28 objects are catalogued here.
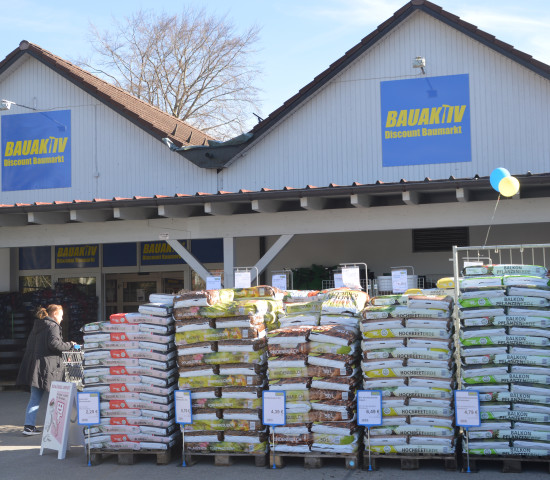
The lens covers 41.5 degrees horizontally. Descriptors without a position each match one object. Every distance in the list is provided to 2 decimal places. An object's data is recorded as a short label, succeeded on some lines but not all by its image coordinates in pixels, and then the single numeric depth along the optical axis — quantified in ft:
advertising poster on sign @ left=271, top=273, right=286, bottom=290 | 38.60
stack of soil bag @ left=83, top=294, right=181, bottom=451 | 27.20
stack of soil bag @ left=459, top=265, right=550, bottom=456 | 23.94
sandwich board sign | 28.55
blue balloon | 30.83
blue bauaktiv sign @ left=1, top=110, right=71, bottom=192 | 56.70
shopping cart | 32.30
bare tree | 109.91
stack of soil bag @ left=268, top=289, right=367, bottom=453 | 25.22
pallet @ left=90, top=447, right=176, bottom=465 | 26.96
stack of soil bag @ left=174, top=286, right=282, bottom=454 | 26.25
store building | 38.55
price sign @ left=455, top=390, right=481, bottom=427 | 23.93
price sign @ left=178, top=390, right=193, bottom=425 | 26.58
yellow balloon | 29.58
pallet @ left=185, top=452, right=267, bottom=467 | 26.03
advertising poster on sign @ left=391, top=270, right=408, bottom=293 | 36.78
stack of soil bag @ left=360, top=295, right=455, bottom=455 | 24.56
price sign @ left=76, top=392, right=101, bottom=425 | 27.30
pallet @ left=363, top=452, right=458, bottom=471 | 24.38
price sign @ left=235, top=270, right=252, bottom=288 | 38.27
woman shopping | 32.09
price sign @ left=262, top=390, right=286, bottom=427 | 25.43
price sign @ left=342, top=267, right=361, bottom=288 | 36.94
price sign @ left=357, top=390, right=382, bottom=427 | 24.84
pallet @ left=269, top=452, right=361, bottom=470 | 25.02
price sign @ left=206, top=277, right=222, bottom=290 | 37.58
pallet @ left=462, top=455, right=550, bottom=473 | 23.75
